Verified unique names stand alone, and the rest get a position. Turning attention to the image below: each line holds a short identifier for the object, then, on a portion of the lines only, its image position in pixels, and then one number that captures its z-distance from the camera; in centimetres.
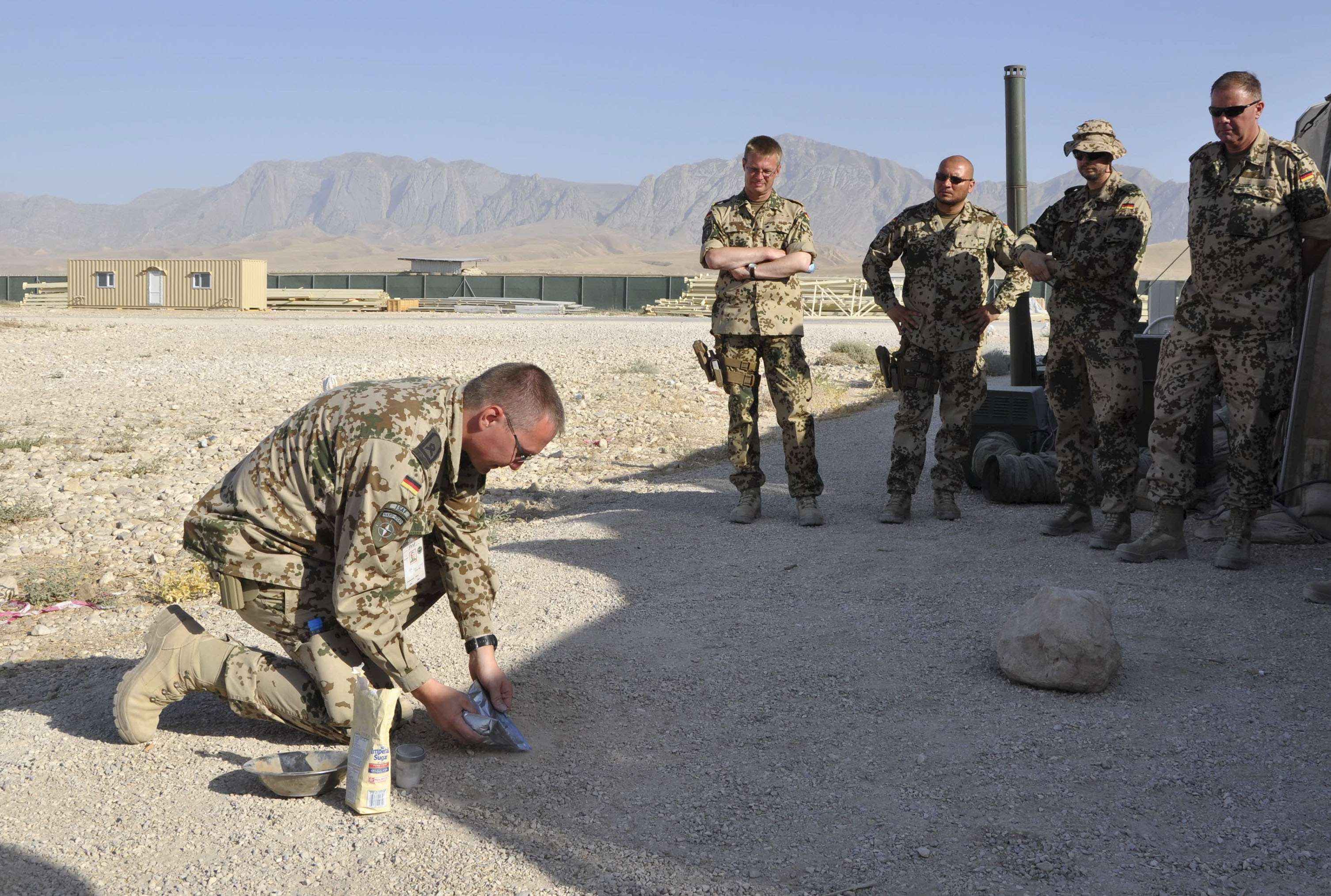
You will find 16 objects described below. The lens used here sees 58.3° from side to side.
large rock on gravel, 417
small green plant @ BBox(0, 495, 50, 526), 774
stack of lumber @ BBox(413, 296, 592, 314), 4134
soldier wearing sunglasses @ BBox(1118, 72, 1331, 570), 541
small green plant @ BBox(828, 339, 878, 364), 1930
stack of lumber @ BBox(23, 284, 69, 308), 4306
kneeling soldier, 345
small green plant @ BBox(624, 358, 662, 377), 1619
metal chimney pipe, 882
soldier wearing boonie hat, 609
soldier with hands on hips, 671
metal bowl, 346
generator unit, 816
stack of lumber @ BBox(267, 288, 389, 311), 4122
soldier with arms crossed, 678
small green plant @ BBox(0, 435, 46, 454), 1007
